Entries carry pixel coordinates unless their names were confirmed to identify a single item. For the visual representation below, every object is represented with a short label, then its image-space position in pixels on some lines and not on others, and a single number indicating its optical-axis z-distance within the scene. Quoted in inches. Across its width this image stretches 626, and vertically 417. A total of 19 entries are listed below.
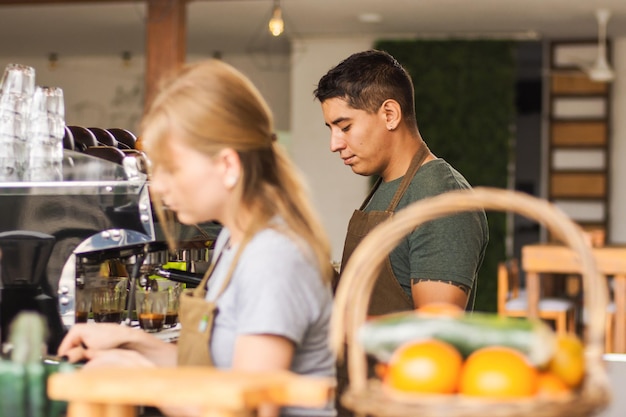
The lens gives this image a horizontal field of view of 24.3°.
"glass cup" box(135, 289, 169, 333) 99.5
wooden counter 62.6
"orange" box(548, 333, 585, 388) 64.1
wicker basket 61.6
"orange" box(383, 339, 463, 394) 63.3
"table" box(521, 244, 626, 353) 273.7
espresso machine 91.0
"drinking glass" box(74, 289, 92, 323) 93.3
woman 72.4
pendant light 207.2
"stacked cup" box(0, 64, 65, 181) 94.2
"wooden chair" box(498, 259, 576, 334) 299.6
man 100.5
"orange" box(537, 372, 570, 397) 63.1
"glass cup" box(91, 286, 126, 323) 96.4
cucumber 64.7
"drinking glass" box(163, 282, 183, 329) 101.3
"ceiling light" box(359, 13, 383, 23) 369.1
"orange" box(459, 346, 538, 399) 62.6
